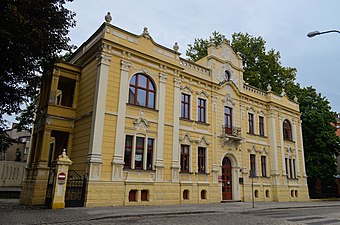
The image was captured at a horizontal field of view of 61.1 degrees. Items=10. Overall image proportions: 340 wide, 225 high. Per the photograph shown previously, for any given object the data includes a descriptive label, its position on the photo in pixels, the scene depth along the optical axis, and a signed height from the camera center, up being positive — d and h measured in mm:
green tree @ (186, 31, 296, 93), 34094 +14778
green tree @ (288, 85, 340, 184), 30688 +5843
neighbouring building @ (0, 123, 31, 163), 42919 +4407
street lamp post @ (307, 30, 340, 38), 9846 +5360
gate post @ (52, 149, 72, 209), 13656 +25
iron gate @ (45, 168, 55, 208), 14320 -390
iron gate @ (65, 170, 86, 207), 14492 -472
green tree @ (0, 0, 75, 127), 11836 +6051
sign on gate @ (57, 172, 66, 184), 13980 +220
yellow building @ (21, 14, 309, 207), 16297 +3761
